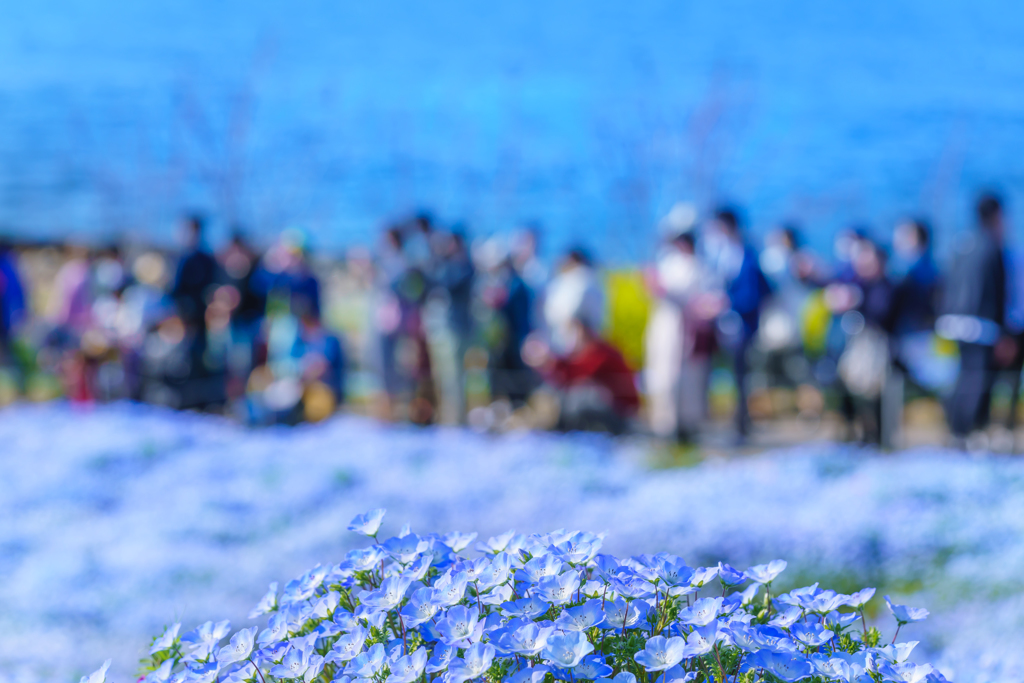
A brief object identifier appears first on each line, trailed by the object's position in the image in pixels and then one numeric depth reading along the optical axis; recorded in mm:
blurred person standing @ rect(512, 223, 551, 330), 29141
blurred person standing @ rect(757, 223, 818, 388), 29321
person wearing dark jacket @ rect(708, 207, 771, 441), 28111
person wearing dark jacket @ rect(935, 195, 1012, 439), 27328
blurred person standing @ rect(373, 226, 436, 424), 29123
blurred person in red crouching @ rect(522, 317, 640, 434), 28079
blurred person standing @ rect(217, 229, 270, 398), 29384
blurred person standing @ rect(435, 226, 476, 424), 29047
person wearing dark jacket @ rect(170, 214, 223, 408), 29352
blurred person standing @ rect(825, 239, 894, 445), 28250
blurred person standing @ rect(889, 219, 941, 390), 28138
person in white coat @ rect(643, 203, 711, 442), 28286
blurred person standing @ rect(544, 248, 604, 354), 28538
